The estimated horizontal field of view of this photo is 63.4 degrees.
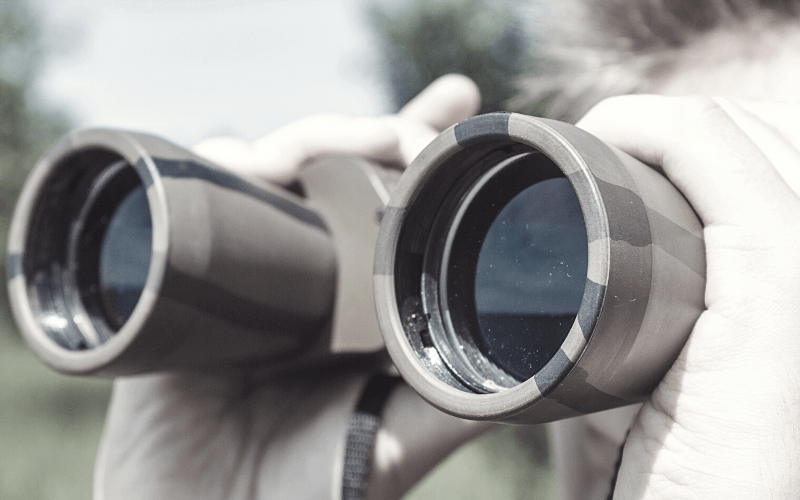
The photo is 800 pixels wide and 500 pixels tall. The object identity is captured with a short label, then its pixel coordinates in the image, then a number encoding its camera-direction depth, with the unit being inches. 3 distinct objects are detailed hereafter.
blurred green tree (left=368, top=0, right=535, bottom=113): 229.5
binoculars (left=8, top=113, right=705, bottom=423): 14.2
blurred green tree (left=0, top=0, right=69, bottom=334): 307.7
